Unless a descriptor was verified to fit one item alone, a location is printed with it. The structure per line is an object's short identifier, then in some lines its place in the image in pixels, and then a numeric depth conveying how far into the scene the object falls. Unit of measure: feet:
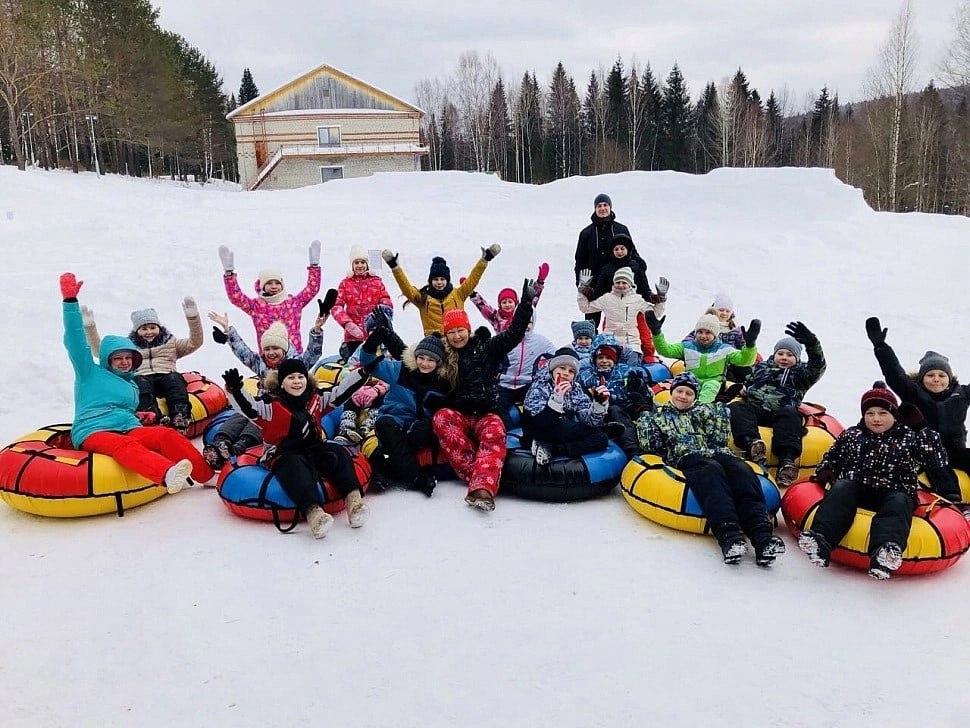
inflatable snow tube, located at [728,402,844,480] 16.33
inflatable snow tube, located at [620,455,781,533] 13.46
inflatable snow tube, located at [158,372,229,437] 19.42
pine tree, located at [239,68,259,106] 177.27
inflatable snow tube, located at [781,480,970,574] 11.76
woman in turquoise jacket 14.05
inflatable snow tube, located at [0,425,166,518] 13.84
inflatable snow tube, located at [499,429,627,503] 15.11
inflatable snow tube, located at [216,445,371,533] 13.69
